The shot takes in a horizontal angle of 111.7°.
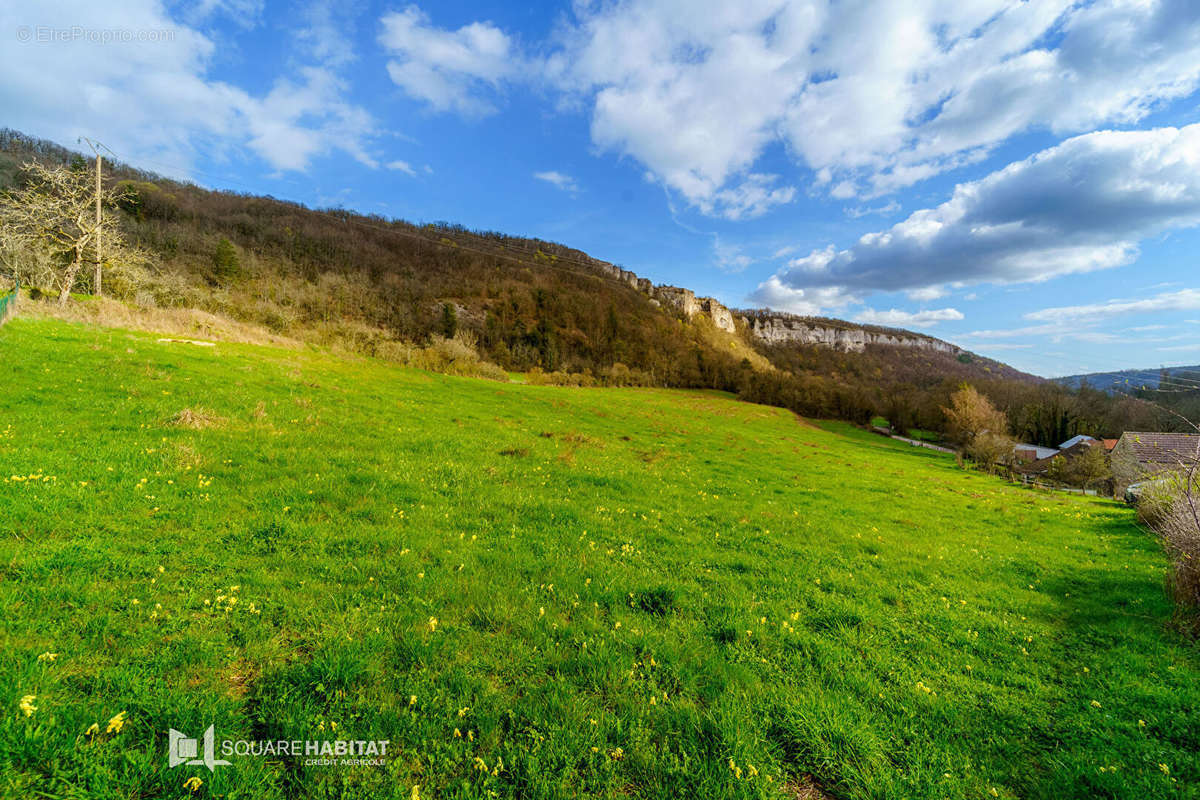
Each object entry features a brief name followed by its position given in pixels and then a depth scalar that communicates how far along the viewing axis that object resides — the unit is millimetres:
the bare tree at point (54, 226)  28453
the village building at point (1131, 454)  42109
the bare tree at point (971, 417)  73062
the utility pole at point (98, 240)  31219
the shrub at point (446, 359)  60991
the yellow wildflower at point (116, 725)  3361
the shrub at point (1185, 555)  7539
